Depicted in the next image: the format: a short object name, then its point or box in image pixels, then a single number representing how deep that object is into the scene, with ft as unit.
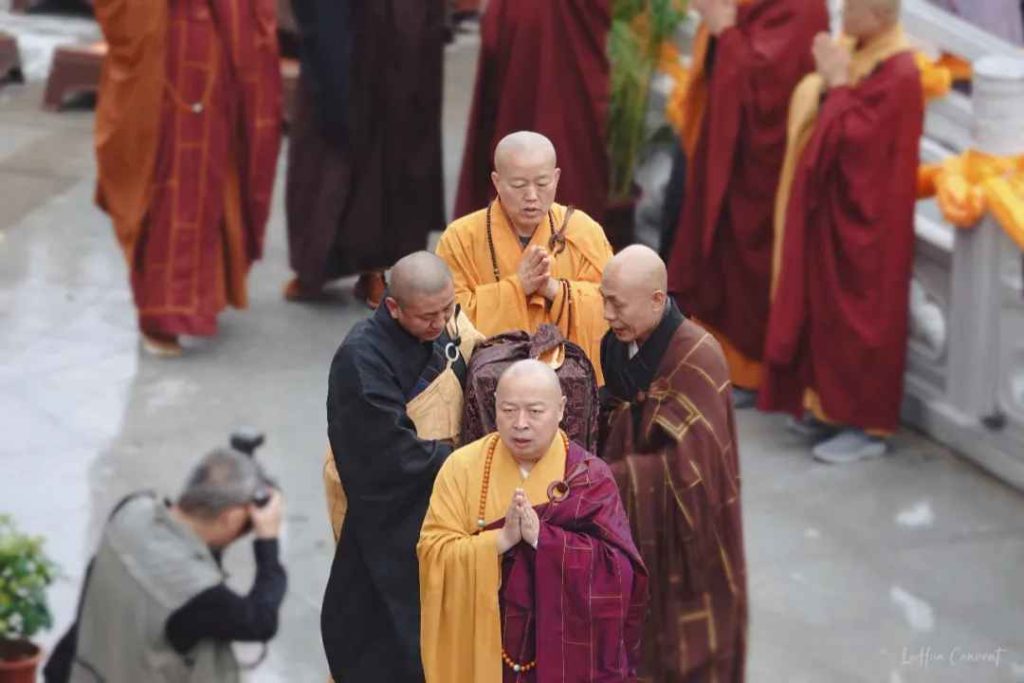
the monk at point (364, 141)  60.75
